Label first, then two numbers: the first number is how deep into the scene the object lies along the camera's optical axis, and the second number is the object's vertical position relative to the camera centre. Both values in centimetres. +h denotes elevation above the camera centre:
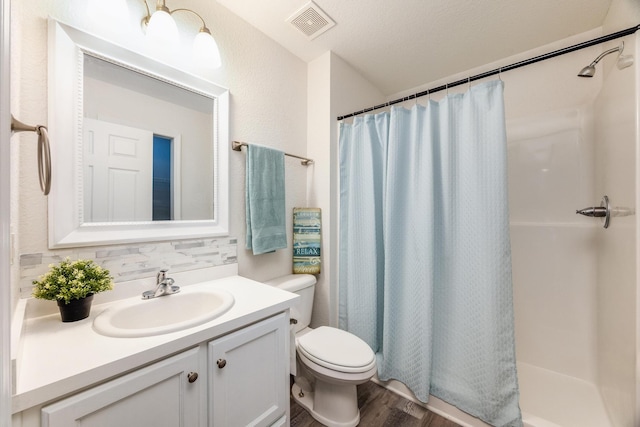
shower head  111 +63
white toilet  123 -77
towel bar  146 +42
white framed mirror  94 +32
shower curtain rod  95 +70
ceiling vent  145 +119
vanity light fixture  110 +85
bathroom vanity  61 -45
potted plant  82 -22
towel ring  61 +17
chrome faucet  109 -31
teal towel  150 +11
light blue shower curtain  122 -21
